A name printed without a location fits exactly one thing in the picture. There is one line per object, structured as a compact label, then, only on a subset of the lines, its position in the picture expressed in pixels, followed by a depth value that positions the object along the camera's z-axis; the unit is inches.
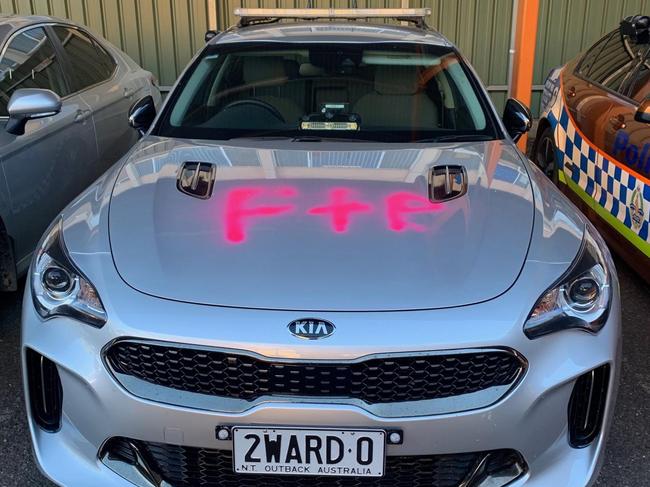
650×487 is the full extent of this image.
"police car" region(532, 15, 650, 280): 135.1
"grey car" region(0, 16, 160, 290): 128.2
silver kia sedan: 69.4
